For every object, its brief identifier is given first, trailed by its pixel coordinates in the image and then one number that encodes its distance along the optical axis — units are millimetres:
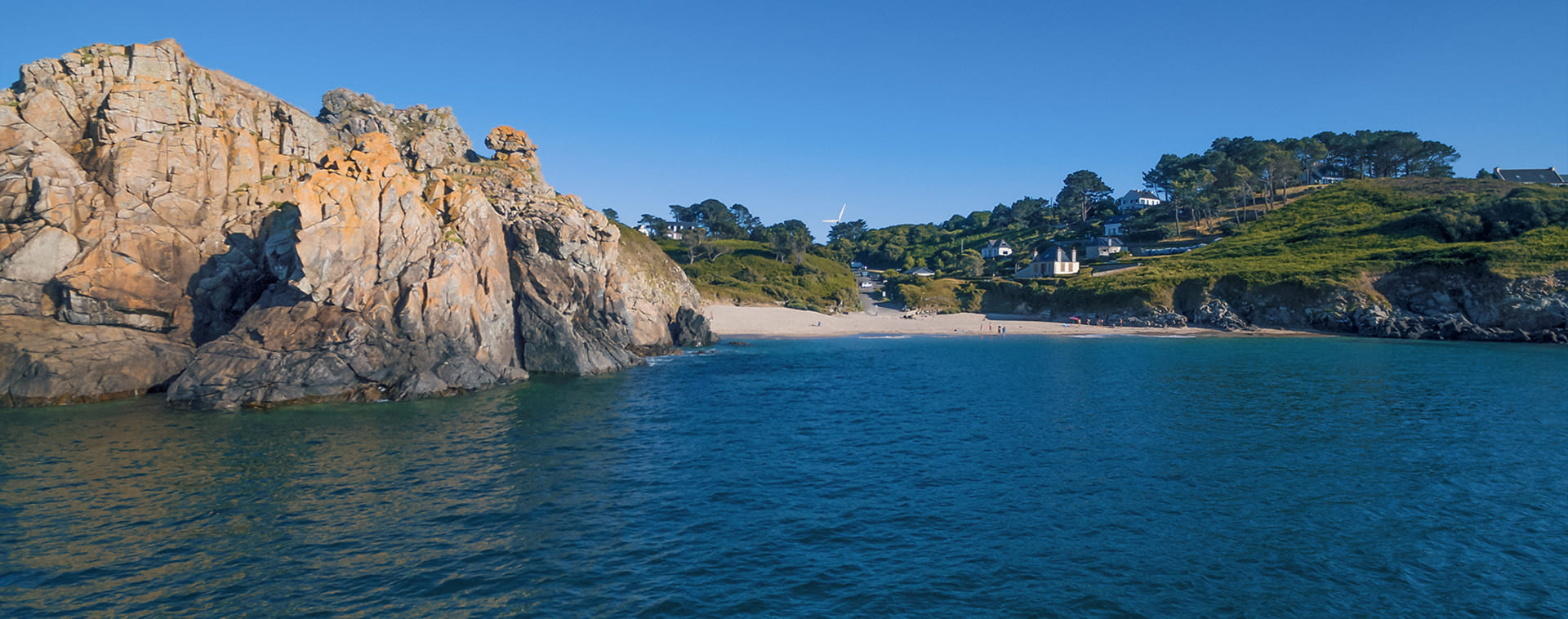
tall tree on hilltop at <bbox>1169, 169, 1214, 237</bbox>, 139250
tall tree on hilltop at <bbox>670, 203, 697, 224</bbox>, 174500
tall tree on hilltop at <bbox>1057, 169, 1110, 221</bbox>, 190125
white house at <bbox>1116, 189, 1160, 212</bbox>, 176125
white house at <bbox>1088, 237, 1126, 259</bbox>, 136250
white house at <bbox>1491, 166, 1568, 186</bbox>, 127938
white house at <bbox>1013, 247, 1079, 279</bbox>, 120562
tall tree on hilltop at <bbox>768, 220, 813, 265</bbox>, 132250
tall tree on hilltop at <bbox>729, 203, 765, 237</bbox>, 167125
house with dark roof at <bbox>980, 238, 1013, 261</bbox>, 159625
